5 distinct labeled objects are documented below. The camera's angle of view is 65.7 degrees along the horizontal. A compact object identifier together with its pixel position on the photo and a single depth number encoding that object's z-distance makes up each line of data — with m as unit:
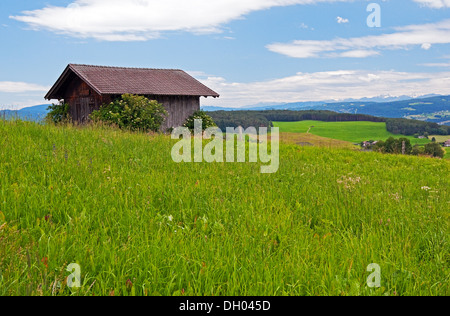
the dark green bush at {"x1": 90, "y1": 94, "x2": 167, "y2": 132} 22.77
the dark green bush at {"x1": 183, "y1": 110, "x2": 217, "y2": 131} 28.36
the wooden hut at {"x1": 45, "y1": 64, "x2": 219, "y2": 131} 25.02
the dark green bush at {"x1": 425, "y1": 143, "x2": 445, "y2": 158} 52.74
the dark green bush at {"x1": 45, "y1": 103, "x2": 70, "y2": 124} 27.98
